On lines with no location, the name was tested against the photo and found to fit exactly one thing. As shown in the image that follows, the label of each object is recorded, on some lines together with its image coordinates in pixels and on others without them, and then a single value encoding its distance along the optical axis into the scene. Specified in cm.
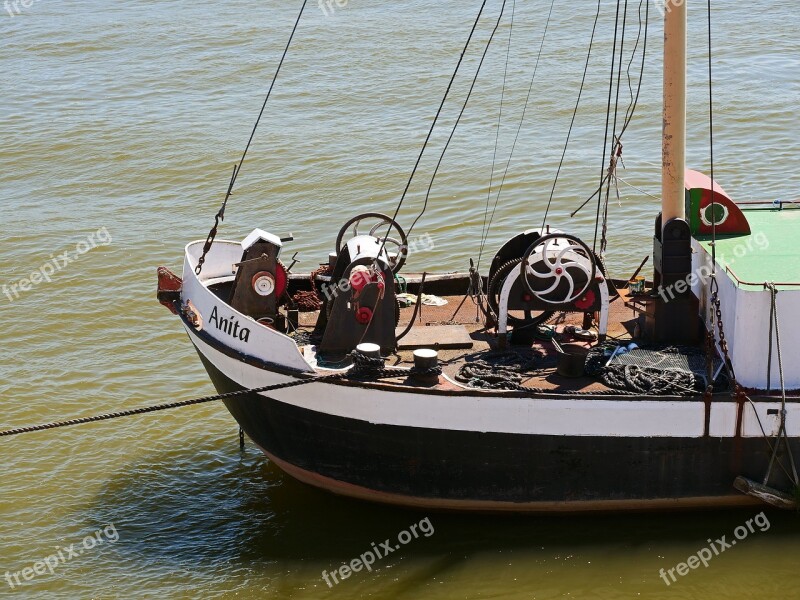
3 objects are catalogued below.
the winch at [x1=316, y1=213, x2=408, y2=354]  1994
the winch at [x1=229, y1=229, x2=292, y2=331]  2153
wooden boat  1842
